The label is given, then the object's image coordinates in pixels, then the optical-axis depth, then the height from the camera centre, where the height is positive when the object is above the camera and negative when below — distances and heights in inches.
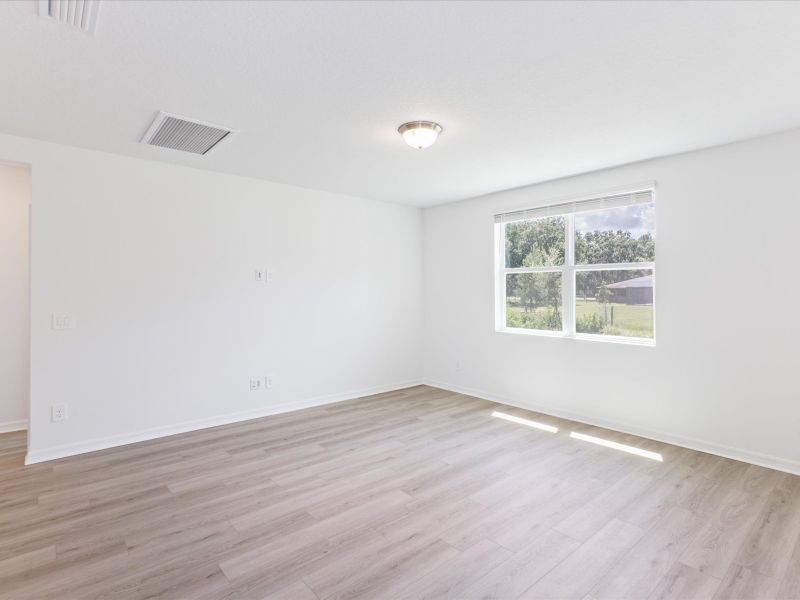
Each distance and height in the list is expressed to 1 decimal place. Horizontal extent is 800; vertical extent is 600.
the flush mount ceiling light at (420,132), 112.5 +45.9
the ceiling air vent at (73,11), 66.7 +47.8
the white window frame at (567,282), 156.3 +7.8
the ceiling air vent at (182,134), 113.2 +48.8
